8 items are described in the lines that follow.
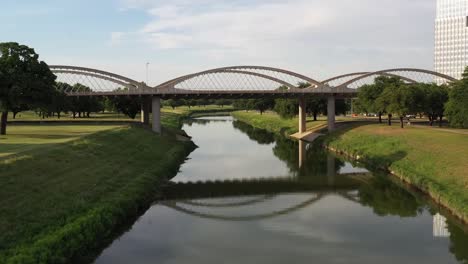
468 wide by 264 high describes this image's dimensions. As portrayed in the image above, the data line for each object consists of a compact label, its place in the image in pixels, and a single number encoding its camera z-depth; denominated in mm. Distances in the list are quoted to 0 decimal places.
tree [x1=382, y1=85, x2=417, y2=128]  64062
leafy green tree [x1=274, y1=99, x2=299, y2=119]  94188
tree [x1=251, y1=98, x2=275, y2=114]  134762
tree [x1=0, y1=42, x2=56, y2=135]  42969
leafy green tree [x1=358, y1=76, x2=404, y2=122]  72900
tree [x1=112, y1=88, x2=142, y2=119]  88688
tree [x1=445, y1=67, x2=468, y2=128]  49303
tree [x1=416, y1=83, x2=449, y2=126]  66325
